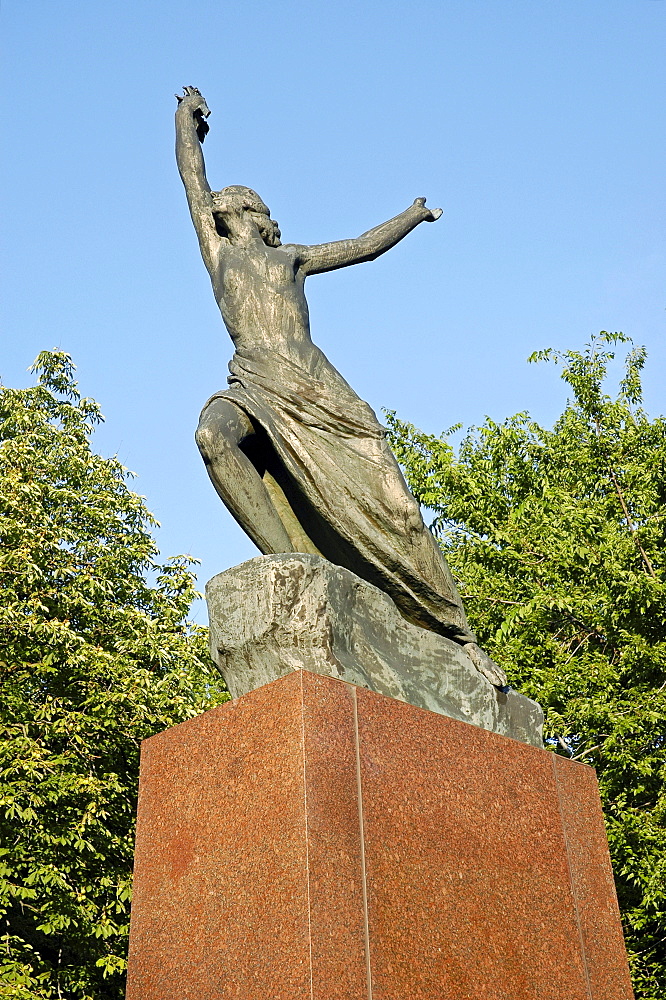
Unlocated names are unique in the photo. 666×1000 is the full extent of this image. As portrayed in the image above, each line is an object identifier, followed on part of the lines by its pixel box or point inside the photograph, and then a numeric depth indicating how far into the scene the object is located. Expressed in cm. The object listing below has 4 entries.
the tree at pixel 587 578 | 1272
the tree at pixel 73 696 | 1229
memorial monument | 369
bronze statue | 523
